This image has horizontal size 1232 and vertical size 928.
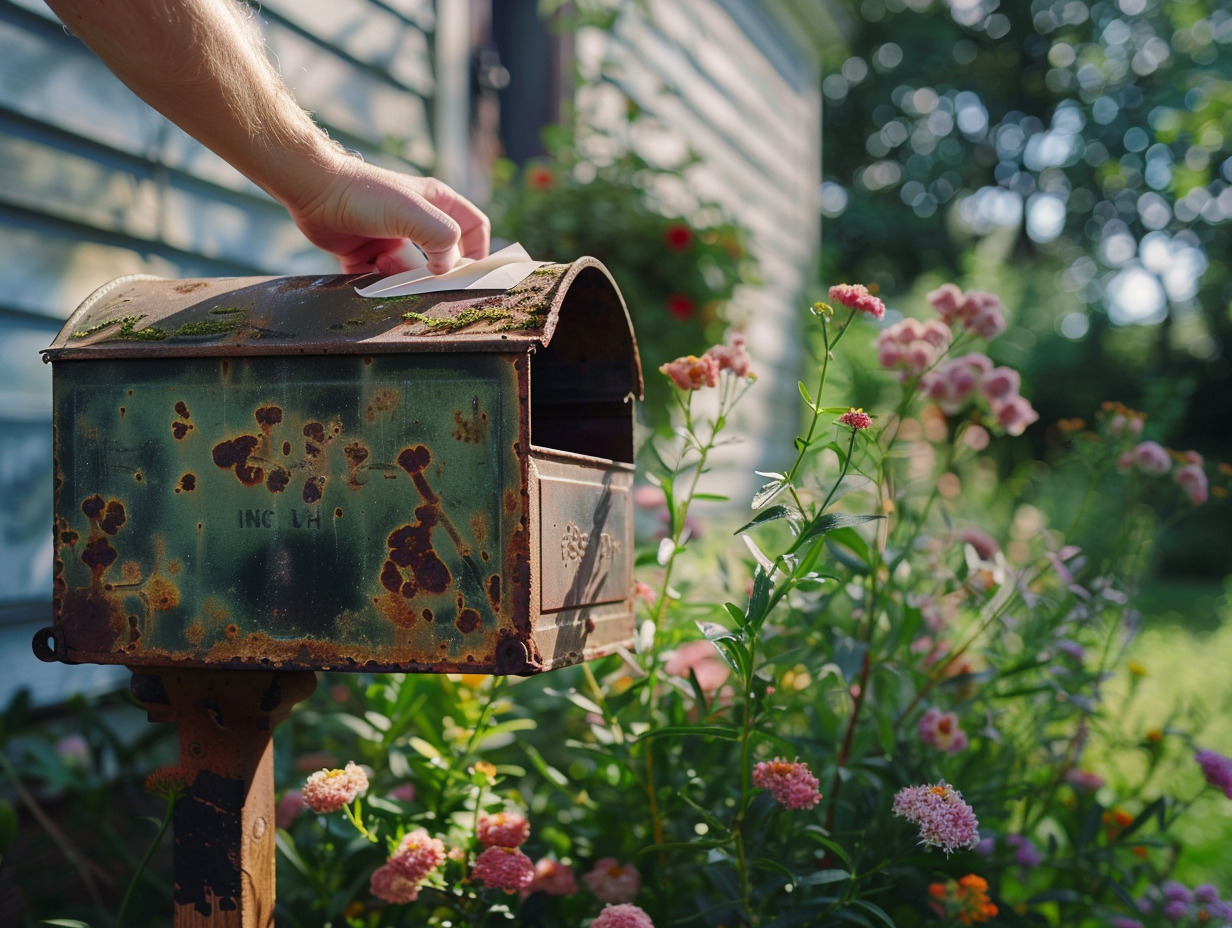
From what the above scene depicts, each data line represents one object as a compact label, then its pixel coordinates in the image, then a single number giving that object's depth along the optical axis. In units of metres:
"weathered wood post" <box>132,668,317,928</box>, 1.28
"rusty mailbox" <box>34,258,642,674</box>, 1.12
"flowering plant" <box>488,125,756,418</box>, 3.21
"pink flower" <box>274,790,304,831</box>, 1.69
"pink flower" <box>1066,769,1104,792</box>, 2.02
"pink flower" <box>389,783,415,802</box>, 1.62
